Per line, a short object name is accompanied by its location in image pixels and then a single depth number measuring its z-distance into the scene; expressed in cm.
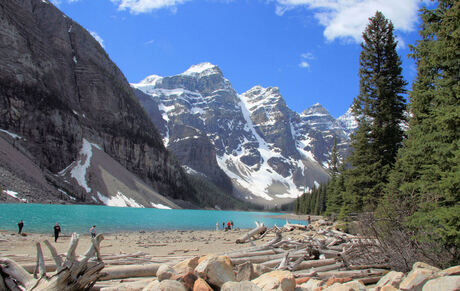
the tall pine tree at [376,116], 2023
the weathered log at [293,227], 3238
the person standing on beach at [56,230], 2292
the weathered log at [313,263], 897
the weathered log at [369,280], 780
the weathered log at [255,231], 2161
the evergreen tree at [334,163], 7323
